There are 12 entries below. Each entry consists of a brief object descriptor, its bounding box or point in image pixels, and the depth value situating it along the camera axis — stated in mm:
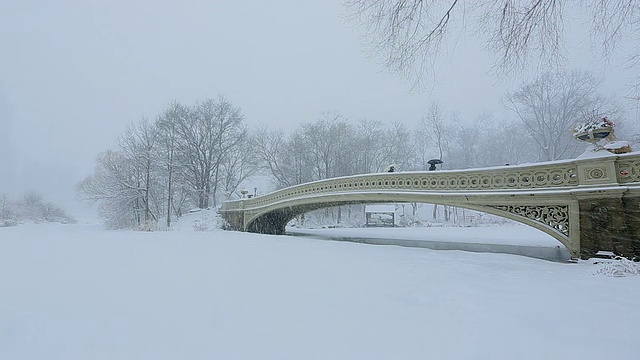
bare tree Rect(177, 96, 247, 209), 30297
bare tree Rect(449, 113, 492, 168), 36916
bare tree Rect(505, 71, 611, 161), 25500
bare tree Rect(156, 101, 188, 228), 28309
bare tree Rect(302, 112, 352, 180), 32719
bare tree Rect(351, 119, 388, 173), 34219
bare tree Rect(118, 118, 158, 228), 26469
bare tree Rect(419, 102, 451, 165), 34094
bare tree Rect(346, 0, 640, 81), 4254
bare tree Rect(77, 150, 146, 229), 26141
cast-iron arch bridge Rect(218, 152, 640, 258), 5941
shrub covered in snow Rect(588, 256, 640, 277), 4320
